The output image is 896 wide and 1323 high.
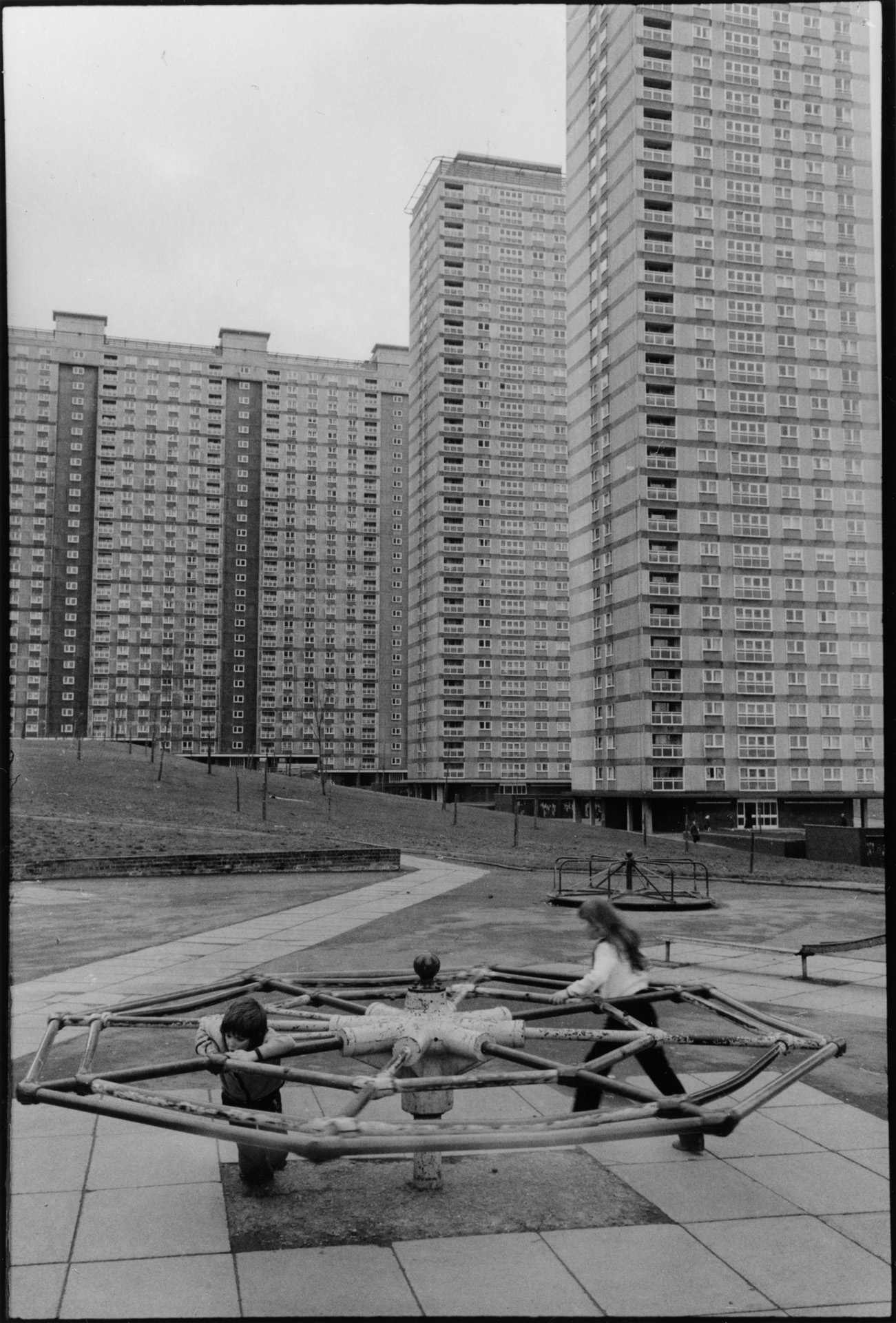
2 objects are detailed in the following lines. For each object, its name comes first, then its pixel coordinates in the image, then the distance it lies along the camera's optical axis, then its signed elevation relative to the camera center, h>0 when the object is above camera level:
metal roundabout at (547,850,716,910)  17.48 -3.40
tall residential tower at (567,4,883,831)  35.72 +11.89
